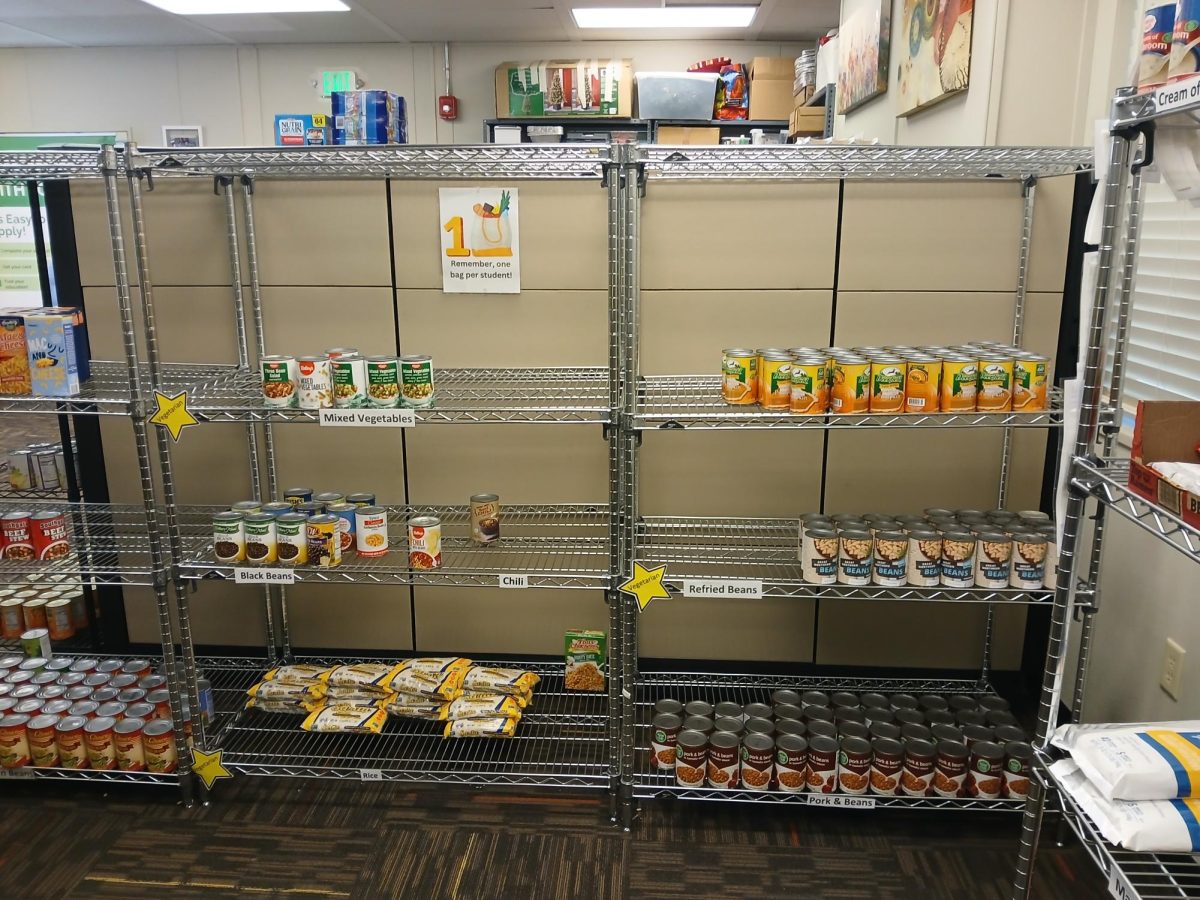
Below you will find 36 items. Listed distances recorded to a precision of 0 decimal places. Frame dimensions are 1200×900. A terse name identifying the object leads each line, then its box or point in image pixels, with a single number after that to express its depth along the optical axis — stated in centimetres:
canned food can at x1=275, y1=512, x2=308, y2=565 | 214
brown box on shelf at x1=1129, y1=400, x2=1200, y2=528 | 116
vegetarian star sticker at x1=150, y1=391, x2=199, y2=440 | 209
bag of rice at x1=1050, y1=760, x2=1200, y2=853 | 106
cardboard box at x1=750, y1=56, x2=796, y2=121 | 565
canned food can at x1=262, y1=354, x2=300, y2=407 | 210
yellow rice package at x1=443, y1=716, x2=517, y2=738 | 239
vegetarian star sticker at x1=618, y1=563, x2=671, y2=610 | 203
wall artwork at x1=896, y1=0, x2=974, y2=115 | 253
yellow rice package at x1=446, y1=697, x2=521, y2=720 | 245
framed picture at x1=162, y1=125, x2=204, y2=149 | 654
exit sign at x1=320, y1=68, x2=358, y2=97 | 290
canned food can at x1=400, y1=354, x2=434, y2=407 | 210
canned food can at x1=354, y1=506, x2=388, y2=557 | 217
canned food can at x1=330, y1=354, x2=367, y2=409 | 208
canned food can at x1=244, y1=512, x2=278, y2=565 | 214
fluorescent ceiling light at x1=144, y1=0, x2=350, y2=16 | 514
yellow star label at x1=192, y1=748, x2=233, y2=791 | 225
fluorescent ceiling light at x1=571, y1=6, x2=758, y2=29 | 536
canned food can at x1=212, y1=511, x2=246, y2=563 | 216
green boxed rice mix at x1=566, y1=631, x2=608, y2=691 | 267
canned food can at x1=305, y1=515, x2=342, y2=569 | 214
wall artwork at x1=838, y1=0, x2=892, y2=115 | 338
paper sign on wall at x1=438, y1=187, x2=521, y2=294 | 252
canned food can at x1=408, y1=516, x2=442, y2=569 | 216
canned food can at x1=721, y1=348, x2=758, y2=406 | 204
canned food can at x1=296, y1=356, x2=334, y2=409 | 208
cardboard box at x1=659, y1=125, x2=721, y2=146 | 552
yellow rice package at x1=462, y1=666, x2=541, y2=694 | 255
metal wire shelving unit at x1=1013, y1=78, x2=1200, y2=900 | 115
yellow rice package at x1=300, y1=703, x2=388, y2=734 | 241
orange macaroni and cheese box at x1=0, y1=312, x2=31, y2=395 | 213
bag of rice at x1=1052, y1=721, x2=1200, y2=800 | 110
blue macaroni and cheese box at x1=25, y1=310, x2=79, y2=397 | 213
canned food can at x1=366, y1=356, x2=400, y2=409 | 209
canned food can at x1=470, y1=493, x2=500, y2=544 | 226
